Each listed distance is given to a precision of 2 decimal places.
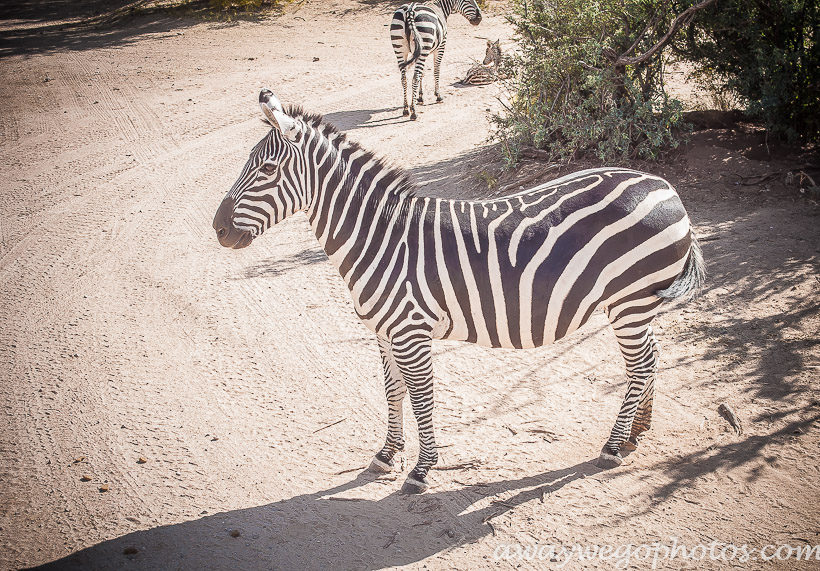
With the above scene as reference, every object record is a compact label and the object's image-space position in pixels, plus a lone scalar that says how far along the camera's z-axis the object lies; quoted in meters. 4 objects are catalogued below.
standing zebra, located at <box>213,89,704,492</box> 4.25
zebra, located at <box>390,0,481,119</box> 12.62
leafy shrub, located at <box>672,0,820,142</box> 8.12
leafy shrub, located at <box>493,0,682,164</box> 8.58
